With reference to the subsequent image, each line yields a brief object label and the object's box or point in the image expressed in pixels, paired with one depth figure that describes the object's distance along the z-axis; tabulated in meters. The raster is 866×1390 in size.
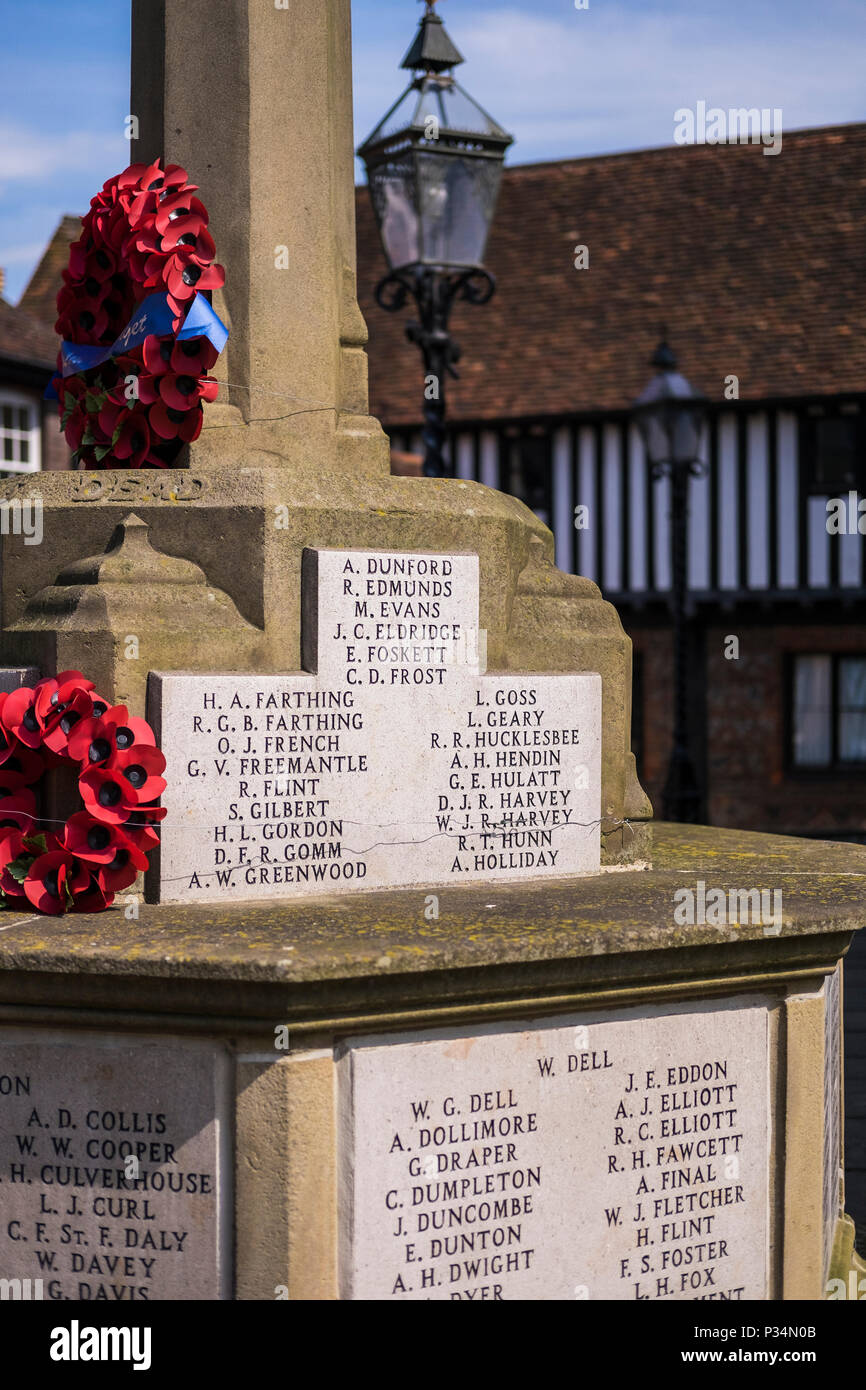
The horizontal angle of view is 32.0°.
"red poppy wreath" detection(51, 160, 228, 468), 3.94
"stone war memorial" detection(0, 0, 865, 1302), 3.13
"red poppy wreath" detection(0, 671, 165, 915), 3.38
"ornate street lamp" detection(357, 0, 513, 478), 7.60
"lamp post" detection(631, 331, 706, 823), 12.66
